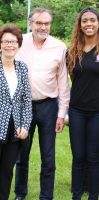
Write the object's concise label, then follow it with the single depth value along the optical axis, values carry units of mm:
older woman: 4324
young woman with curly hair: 4633
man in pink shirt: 4754
